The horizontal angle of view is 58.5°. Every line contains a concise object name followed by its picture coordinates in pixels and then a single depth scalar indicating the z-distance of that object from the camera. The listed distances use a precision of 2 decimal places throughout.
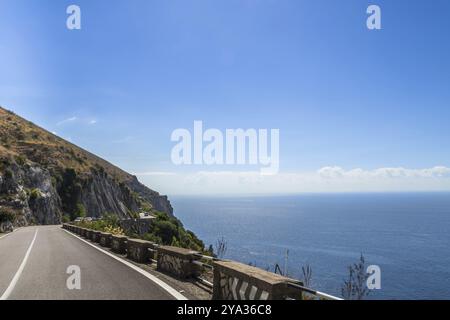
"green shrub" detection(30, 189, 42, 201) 69.00
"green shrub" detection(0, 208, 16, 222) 51.72
